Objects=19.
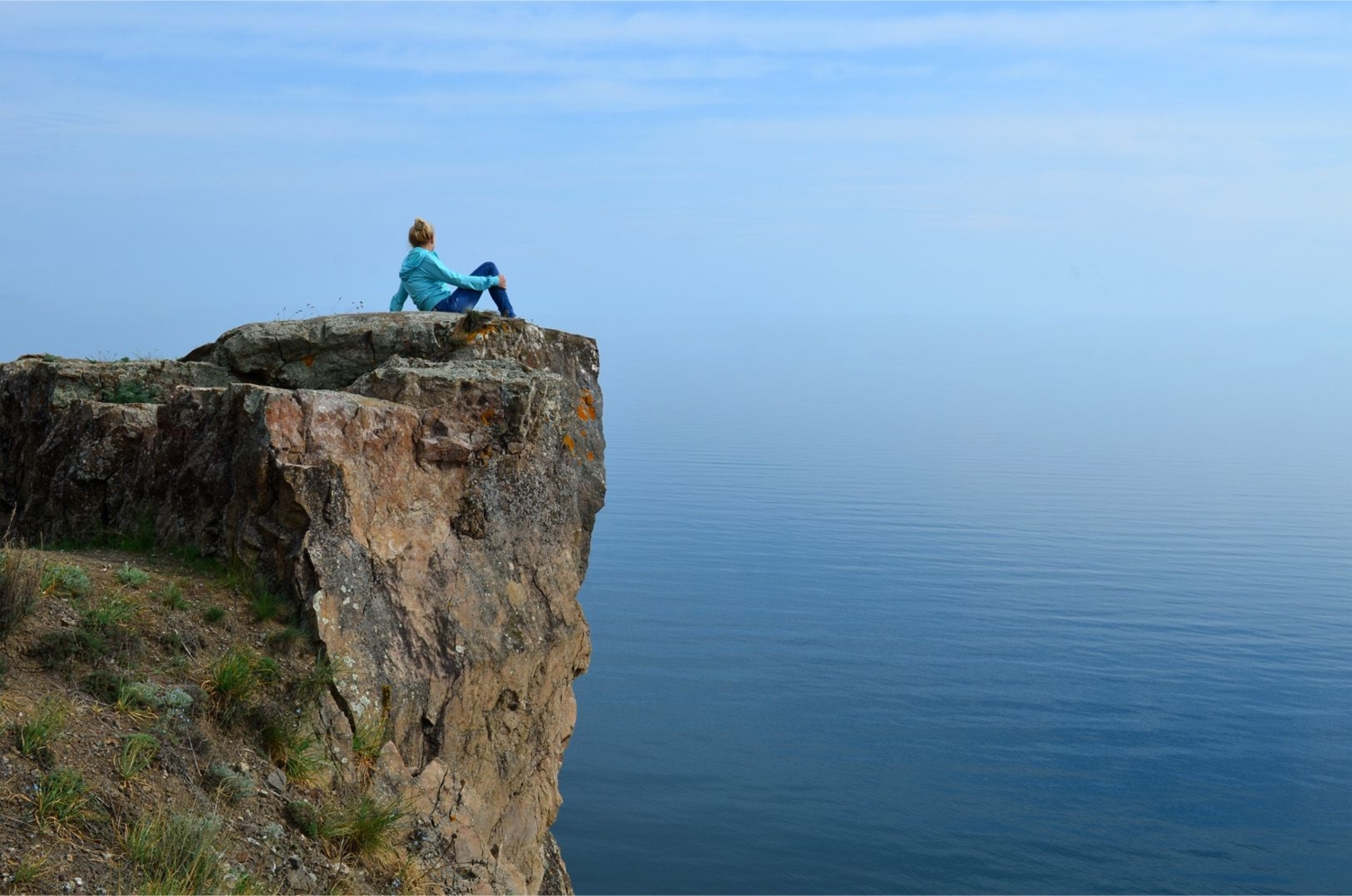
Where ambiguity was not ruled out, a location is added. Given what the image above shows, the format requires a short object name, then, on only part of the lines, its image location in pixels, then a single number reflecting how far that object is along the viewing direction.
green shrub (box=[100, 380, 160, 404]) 11.70
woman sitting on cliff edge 12.63
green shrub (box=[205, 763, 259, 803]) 7.09
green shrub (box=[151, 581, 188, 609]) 8.28
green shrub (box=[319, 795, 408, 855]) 7.29
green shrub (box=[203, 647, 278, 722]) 7.67
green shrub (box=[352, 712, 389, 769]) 8.27
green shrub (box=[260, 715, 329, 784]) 7.64
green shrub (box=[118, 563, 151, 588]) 8.48
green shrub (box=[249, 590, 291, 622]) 8.44
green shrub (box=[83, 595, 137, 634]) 7.75
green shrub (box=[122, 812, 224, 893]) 6.06
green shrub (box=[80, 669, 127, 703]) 7.26
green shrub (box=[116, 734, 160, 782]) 6.71
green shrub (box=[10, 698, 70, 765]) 6.46
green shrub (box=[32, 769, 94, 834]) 6.12
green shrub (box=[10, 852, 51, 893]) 5.65
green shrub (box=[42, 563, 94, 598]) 8.02
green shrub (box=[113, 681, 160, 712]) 7.21
